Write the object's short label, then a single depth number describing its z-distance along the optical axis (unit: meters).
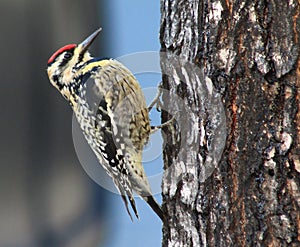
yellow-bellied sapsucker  6.75
